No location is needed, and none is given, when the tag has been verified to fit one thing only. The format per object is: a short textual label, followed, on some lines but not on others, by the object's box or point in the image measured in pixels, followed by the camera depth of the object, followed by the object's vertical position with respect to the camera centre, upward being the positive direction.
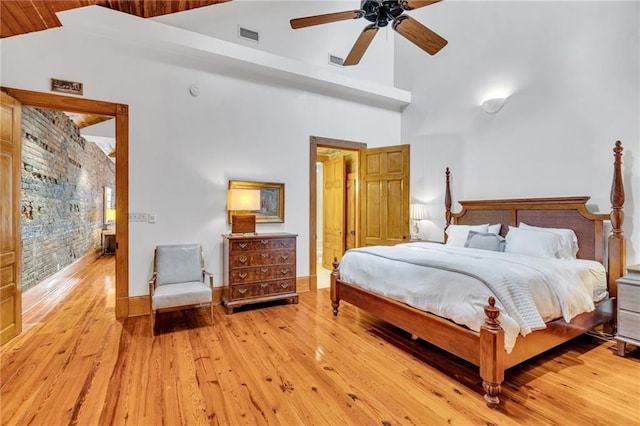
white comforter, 2.14 -0.62
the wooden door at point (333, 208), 6.11 +0.01
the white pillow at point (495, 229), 3.86 -0.26
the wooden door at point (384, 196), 4.72 +0.22
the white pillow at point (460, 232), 3.96 -0.32
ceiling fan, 2.39 +1.59
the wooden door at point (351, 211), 5.89 -0.04
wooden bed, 1.98 -0.86
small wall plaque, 3.20 +1.31
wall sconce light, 4.06 +1.41
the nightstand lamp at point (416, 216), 4.82 -0.11
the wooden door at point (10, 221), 2.79 -0.10
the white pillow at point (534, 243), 3.20 -0.37
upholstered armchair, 3.09 -0.81
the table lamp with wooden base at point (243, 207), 3.80 +0.03
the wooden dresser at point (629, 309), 2.57 -0.86
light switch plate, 3.55 -0.09
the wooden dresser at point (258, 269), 3.73 -0.76
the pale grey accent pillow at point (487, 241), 3.54 -0.39
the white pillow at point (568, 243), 3.19 -0.36
